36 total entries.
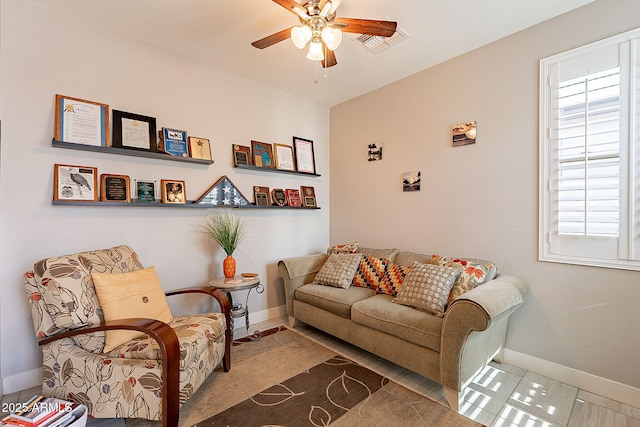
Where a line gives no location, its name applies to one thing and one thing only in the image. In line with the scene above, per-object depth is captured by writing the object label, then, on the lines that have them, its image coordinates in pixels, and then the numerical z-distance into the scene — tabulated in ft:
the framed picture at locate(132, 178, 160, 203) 8.06
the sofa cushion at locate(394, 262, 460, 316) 7.00
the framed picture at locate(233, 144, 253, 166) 10.11
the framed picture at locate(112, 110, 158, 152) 7.70
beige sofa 5.85
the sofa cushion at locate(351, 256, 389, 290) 9.37
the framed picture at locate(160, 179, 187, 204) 8.52
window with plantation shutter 6.22
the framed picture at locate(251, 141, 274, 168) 10.68
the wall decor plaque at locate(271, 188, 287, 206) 11.25
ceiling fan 5.59
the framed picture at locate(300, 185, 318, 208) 12.28
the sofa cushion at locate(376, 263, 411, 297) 8.82
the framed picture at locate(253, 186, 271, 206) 10.72
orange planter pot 8.82
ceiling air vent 7.82
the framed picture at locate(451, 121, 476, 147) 8.69
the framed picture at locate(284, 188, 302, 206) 11.71
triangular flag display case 9.40
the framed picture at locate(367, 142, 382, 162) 11.30
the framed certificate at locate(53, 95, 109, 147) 6.95
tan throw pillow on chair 5.78
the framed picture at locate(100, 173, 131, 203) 7.49
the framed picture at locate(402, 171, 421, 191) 10.09
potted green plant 8.89
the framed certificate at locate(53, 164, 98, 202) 6.93
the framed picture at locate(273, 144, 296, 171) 11.32
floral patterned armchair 5.10
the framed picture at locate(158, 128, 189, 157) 8.52
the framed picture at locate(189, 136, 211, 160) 9.10
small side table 8.12
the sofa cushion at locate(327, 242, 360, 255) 10.78
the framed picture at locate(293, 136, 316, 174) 11.98
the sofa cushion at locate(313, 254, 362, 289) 9.53
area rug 5.68
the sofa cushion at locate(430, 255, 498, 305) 7.19
